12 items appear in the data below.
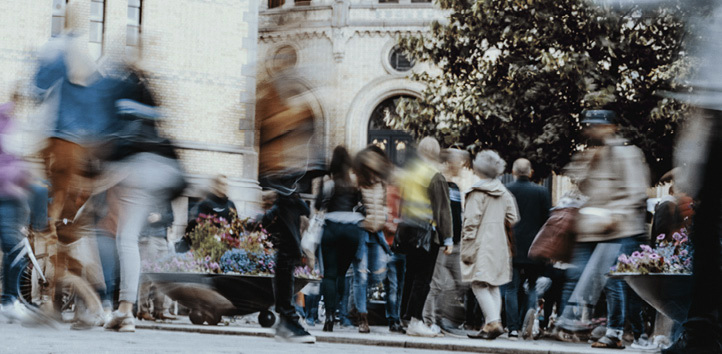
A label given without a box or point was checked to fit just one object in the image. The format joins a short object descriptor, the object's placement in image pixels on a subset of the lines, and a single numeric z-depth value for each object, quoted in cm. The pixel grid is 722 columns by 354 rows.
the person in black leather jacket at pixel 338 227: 1041
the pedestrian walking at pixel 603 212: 788
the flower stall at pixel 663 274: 887
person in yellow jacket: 1032
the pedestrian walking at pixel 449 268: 1162
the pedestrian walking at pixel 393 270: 1115
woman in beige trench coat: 1024
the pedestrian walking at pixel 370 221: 1046
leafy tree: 2252
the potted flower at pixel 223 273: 918
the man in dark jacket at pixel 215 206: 1159
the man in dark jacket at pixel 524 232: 1123
